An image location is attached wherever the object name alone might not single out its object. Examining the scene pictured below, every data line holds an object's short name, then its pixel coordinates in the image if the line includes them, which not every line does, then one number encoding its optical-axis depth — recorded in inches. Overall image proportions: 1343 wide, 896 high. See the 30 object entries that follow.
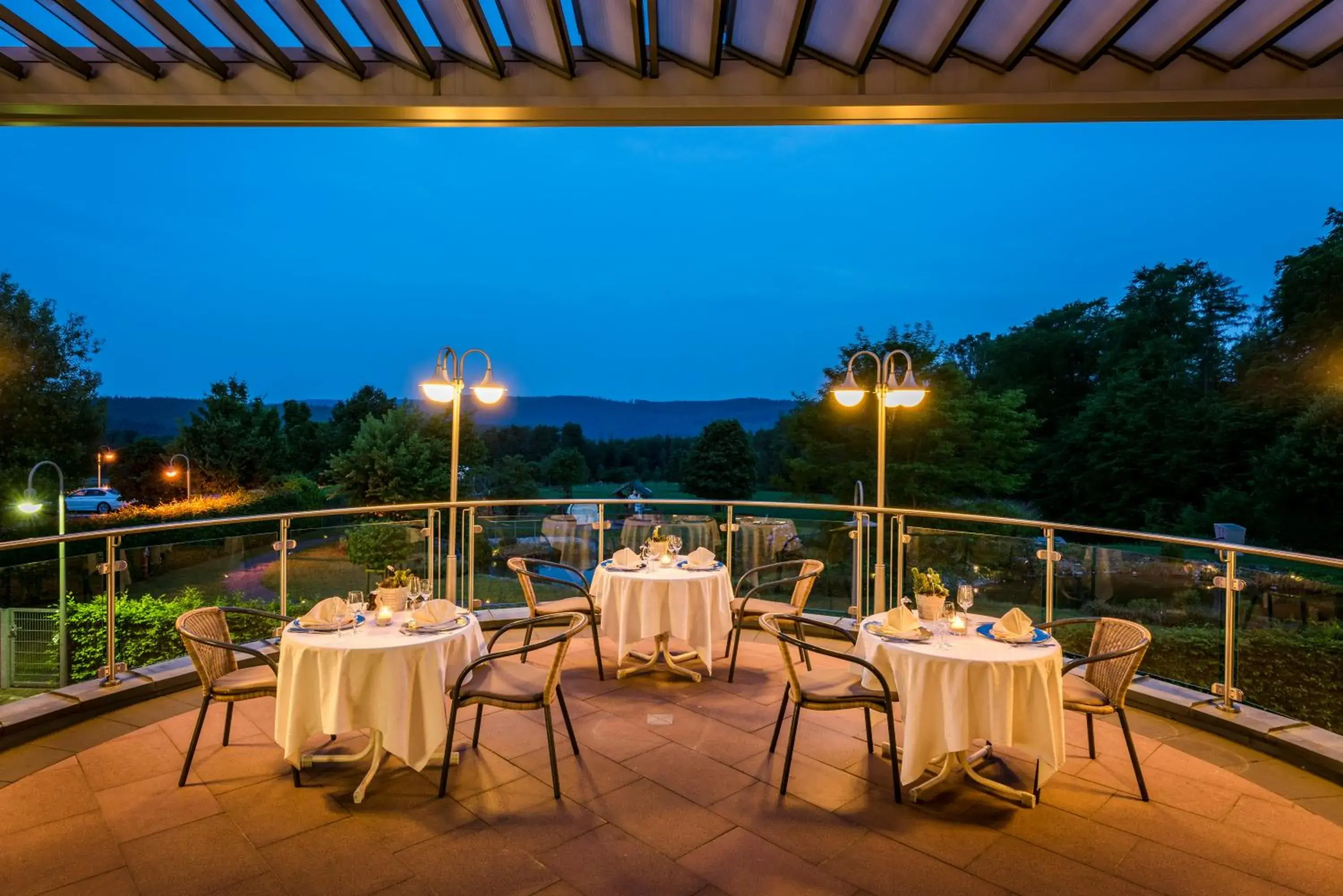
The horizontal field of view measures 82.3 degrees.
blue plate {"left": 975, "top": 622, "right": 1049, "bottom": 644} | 138.6
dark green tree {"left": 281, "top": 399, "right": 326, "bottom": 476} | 1582.2
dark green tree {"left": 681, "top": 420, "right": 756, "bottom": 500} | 1233.4
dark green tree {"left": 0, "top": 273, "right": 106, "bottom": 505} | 832.3
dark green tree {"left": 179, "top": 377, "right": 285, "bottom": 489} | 1274.6
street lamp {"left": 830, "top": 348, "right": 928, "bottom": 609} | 206.2
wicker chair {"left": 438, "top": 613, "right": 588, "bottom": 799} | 135.1
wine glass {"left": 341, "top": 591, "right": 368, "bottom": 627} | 143.4
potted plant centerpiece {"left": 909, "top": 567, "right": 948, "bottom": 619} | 152.3
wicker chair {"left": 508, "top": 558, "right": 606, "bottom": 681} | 212.1
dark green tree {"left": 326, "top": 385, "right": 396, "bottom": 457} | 1561.3
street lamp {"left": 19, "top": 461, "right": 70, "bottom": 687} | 194.7
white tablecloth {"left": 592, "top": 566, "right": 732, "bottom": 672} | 201.5
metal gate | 221.0
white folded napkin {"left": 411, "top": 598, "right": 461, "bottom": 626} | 146.1
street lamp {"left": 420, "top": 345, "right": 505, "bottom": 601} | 233.0
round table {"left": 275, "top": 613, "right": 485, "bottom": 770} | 130.6
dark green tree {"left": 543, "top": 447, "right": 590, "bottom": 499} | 1451.8
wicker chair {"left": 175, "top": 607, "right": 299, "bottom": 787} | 135.1
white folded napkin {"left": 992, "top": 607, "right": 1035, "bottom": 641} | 137.6
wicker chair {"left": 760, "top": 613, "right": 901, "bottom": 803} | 132.3
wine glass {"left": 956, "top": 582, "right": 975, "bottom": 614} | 147.6
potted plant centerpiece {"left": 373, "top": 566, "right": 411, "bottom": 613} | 154.8
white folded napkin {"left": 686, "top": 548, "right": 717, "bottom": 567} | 220.2
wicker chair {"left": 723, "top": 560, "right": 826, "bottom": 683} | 206.8
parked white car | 1227.2
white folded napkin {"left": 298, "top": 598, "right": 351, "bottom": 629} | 142.3
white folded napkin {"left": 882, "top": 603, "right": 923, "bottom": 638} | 142.6
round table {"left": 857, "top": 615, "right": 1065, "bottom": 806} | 126.6
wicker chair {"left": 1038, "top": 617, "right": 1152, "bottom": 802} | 131.7
